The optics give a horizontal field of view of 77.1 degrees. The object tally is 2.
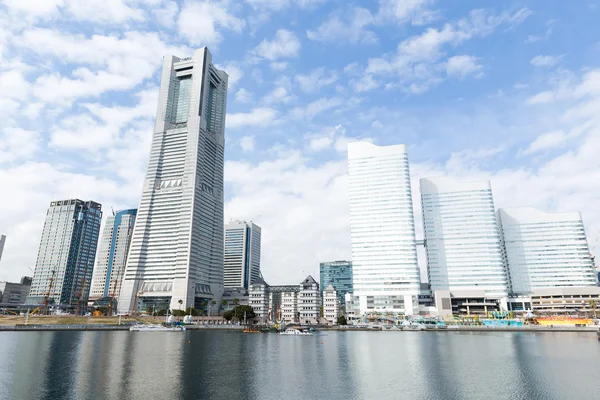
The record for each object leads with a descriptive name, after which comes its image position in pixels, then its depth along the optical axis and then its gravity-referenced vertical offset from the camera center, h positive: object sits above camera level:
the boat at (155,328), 171.49 -6.47
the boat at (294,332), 157.50 -7.71
